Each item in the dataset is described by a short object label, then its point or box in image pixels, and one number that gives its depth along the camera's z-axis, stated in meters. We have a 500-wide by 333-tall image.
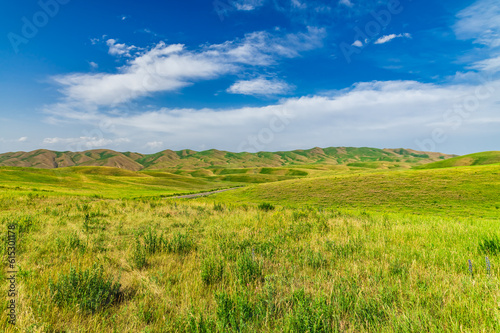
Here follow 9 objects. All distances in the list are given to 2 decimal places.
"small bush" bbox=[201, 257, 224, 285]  4.27
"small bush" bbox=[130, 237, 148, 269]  5.25
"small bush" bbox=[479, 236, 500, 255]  5.38
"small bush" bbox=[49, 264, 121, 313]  3.42
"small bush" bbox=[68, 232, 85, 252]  6.21
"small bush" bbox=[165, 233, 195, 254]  6.38
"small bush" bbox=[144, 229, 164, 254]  6.39
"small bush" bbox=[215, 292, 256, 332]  2.77
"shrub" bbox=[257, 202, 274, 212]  17.71
